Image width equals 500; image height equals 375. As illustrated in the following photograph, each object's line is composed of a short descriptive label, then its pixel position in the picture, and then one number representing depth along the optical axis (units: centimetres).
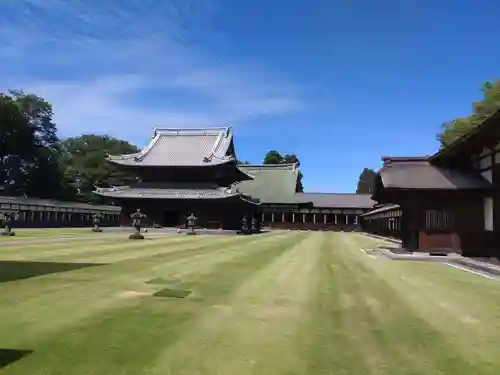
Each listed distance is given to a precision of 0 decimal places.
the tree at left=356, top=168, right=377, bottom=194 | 11819
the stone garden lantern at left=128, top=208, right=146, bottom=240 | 2514
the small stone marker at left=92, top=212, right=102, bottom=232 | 3456
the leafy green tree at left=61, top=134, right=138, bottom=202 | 7131
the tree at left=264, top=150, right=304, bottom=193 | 10231
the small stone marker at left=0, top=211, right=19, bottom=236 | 2577
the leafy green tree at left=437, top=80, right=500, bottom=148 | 3519
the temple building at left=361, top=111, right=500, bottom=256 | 1642
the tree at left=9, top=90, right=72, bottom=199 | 5875
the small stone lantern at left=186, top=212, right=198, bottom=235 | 3558
